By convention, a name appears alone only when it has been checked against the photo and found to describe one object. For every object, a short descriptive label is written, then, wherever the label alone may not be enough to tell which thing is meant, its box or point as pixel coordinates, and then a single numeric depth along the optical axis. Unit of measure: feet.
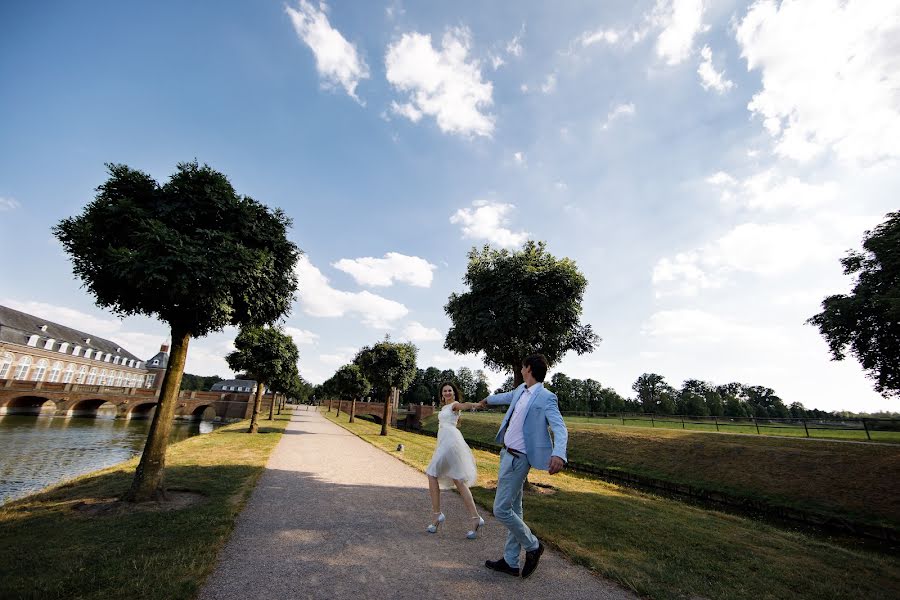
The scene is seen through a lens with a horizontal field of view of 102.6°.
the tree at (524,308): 37.52
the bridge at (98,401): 136.77
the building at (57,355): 167.53
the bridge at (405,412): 218.18
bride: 18.39
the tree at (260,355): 74.64
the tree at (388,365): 82.43
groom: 13.60
